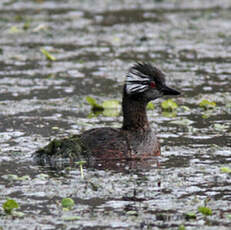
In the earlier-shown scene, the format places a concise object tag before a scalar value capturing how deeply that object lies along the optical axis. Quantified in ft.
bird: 36.50
